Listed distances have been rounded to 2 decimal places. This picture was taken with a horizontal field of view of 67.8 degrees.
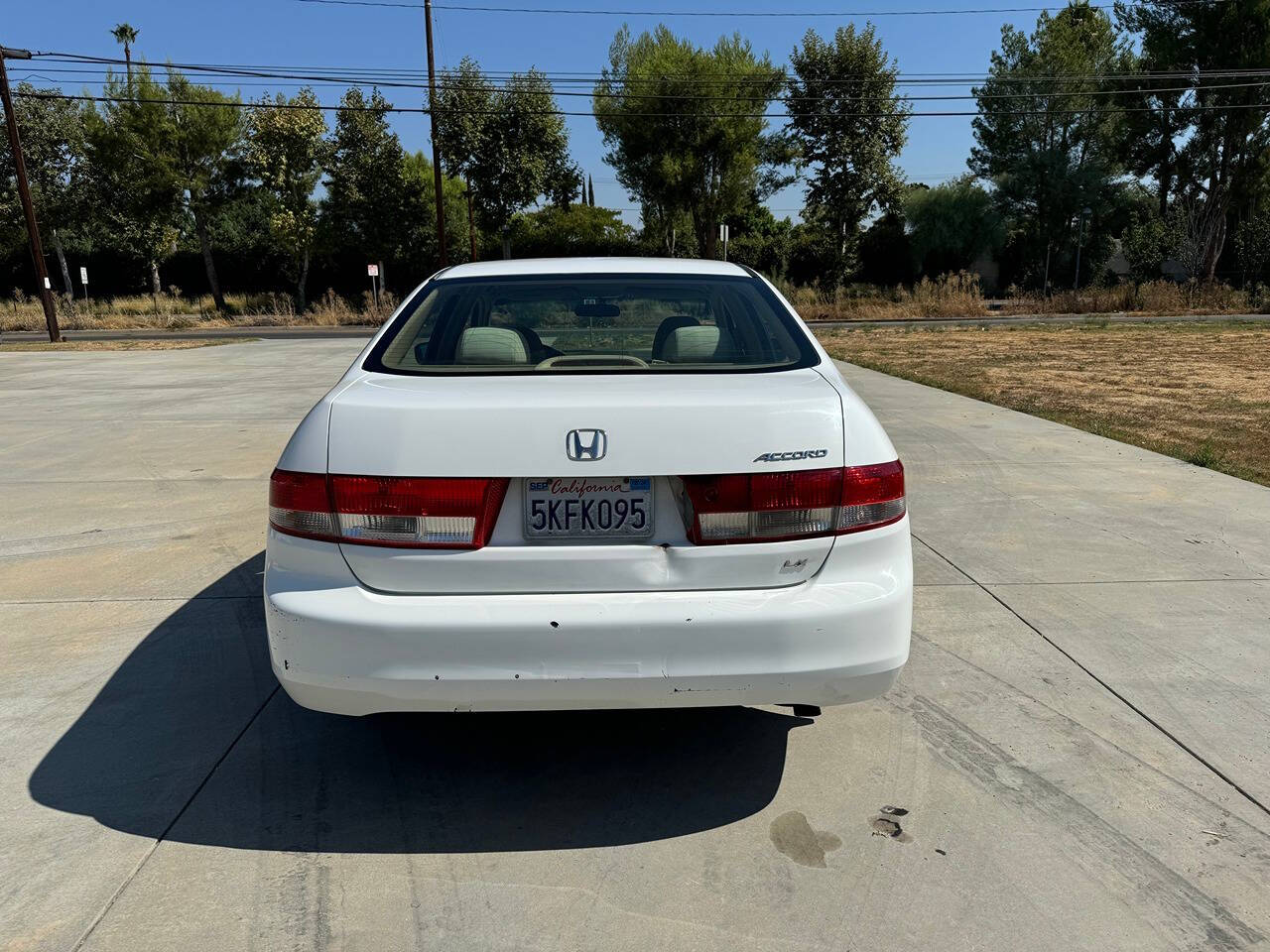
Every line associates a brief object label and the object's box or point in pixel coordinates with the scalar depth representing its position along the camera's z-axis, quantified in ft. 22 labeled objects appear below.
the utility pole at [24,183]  75.36
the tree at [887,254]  133.28
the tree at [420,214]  134.00
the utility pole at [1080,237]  129.61
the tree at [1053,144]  129.80
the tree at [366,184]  127.54
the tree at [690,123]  118.93
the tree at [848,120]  123.75
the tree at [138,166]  126.72
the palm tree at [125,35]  174.70
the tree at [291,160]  123.44
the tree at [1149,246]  126.82
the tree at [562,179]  120.67
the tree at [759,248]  132.05
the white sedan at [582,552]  7.95
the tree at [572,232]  140.56
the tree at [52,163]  127.44
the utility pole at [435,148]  95.04
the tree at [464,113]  112.16
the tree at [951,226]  130.62
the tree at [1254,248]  118.52
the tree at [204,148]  129.80
